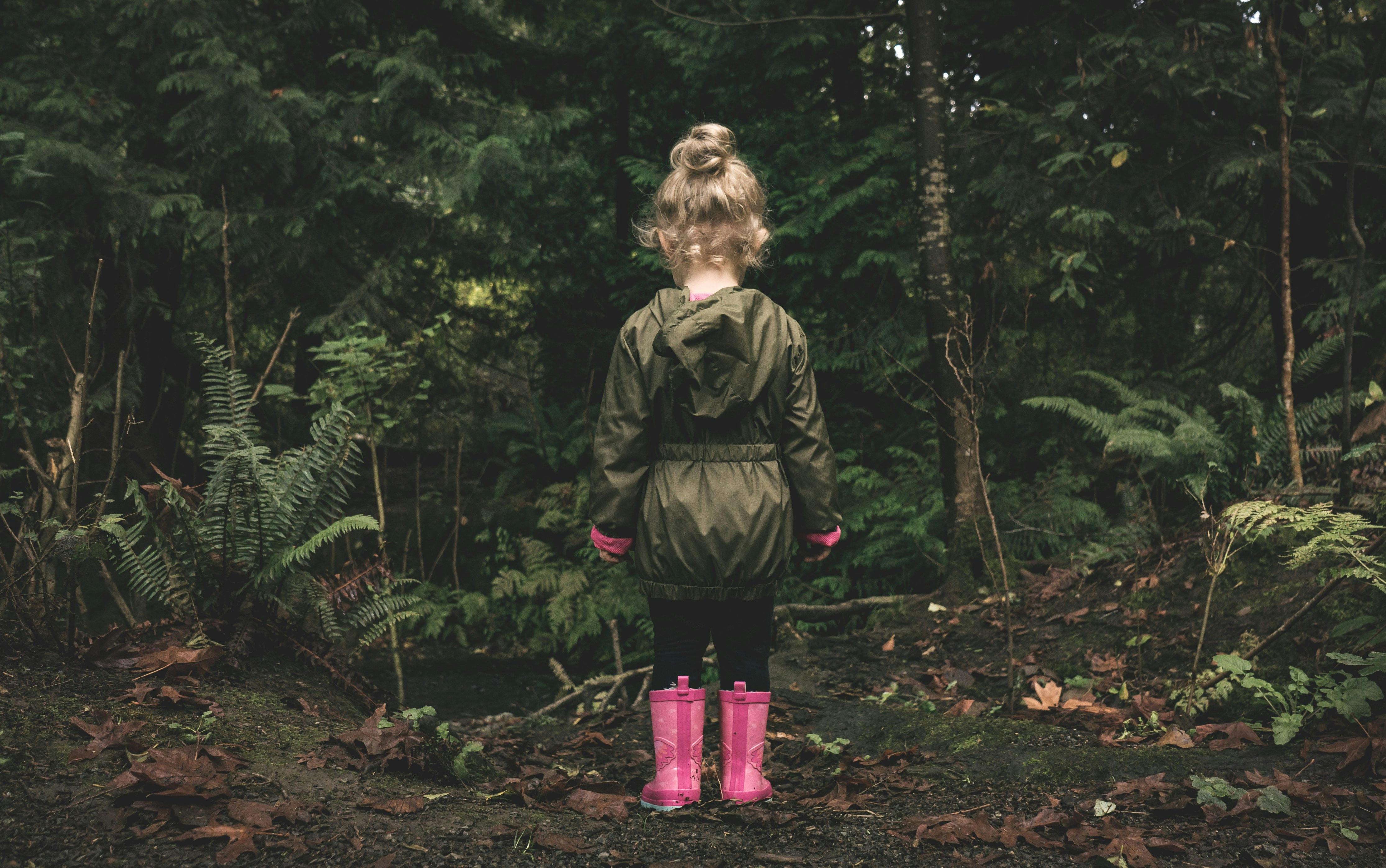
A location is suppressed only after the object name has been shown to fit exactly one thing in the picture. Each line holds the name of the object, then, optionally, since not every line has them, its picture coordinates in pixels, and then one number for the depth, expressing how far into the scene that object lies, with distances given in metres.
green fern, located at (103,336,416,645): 3.05
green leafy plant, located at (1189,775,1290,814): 2.39
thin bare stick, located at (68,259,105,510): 3.07
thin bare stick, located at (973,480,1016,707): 3.49
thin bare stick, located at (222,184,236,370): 3.54
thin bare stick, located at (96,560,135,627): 3.22
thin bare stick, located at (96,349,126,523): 2.94
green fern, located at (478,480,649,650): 8.50
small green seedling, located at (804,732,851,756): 3.48
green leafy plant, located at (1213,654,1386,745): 2.81
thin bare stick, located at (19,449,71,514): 2.99
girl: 2.81
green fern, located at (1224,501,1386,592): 2.86
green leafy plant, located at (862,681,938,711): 4.10
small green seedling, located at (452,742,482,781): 2.86
